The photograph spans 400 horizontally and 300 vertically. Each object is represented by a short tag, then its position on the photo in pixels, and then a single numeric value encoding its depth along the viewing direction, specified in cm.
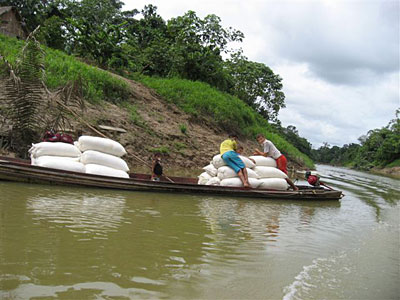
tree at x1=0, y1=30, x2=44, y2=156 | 757
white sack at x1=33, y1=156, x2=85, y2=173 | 607
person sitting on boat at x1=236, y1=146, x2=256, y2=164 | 737
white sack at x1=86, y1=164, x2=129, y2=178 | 635
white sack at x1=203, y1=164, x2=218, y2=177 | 759
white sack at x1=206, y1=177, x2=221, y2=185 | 740
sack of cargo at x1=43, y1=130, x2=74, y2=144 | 662
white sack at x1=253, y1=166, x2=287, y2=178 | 770
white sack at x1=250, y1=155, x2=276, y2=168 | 777
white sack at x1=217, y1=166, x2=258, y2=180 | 733
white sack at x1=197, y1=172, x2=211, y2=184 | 759
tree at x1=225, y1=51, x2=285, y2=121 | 2911
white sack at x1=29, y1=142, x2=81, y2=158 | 623
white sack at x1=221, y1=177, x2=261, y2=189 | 727
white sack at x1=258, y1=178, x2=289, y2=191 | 762
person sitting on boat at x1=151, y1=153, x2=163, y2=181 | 736
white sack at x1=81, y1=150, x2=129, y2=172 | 644
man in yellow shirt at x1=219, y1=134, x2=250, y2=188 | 718
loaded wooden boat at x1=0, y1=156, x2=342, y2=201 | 582
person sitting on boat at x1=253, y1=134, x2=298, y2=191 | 782
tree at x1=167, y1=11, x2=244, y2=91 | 1947
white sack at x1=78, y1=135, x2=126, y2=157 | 643
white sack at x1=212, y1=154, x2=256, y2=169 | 738
